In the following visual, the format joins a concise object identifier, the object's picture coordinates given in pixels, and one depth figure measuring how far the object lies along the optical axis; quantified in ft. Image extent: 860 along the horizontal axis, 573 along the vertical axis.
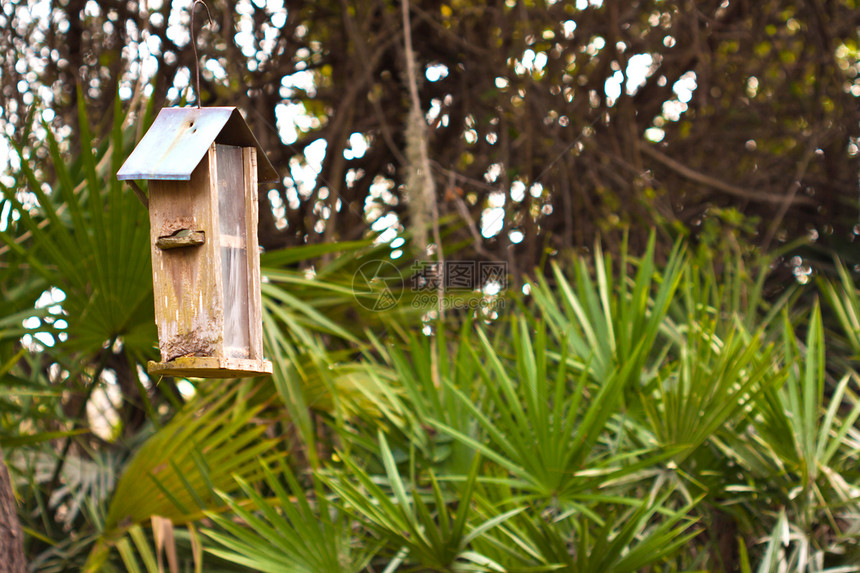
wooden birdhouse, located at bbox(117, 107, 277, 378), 17.66
